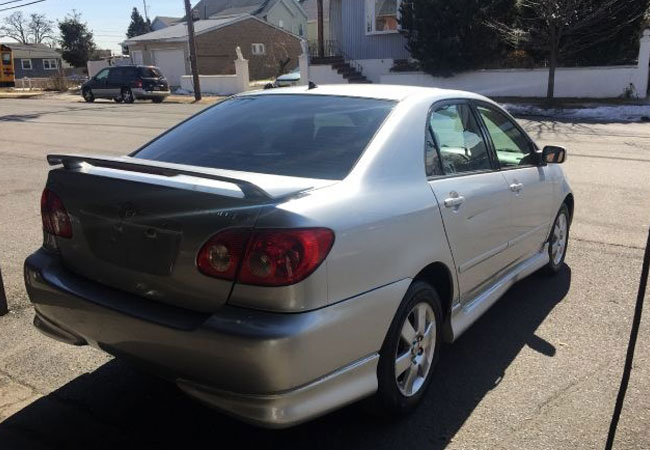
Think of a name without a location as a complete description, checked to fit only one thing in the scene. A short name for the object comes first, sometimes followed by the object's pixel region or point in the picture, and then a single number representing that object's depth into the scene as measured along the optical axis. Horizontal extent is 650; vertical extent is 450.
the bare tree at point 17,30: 90.88
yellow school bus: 49.84
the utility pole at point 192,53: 29.02
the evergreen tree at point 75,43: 64.50
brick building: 41.47
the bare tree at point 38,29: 93.00
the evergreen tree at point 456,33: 23.14
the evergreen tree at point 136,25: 87.25
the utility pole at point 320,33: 29.31
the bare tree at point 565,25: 20.16
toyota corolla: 2.39
